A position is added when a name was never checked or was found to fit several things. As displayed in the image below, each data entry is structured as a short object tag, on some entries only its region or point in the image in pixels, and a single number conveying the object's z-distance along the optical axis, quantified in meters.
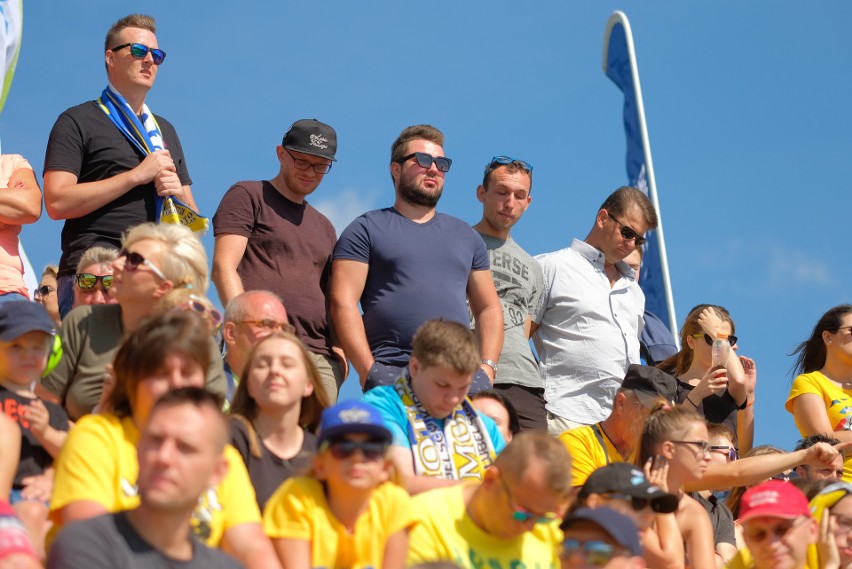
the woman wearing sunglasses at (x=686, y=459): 12.30
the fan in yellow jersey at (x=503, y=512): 9.24
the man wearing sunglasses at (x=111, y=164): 13.00
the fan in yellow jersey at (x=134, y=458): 8.23
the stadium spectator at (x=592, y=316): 15.63
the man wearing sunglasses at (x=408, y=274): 13.49
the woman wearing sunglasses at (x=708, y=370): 16.16
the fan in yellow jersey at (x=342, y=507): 8.87
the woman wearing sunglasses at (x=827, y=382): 16.25
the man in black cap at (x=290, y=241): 13.70
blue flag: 26.02
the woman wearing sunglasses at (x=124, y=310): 10.58
